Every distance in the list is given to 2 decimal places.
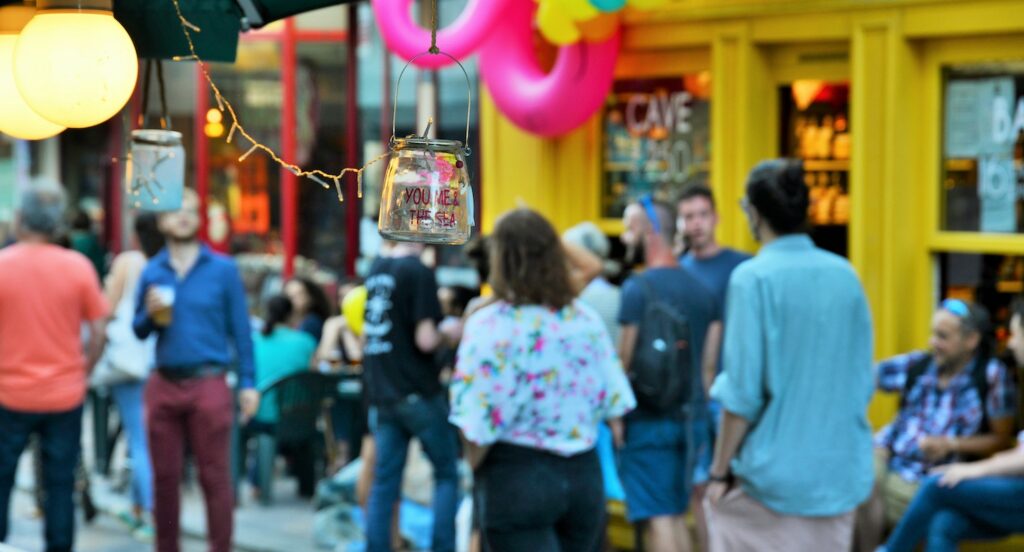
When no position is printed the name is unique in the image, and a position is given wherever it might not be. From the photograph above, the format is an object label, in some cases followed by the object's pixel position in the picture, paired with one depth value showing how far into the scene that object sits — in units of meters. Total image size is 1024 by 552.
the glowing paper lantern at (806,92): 7.86
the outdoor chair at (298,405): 9.08
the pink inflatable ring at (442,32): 7.57
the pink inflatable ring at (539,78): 8.20
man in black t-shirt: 7.27
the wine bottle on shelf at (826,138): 7.81
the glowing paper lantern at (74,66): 3.65
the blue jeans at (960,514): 6.23
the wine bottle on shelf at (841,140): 7.72
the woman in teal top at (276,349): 9.51
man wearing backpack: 6.68
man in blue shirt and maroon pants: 7.20
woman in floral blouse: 5.22
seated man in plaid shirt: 6.70
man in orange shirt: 7.19
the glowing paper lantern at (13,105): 4.25
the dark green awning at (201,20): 4.55
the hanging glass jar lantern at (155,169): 4.81
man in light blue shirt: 5.24
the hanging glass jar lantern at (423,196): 3.58
